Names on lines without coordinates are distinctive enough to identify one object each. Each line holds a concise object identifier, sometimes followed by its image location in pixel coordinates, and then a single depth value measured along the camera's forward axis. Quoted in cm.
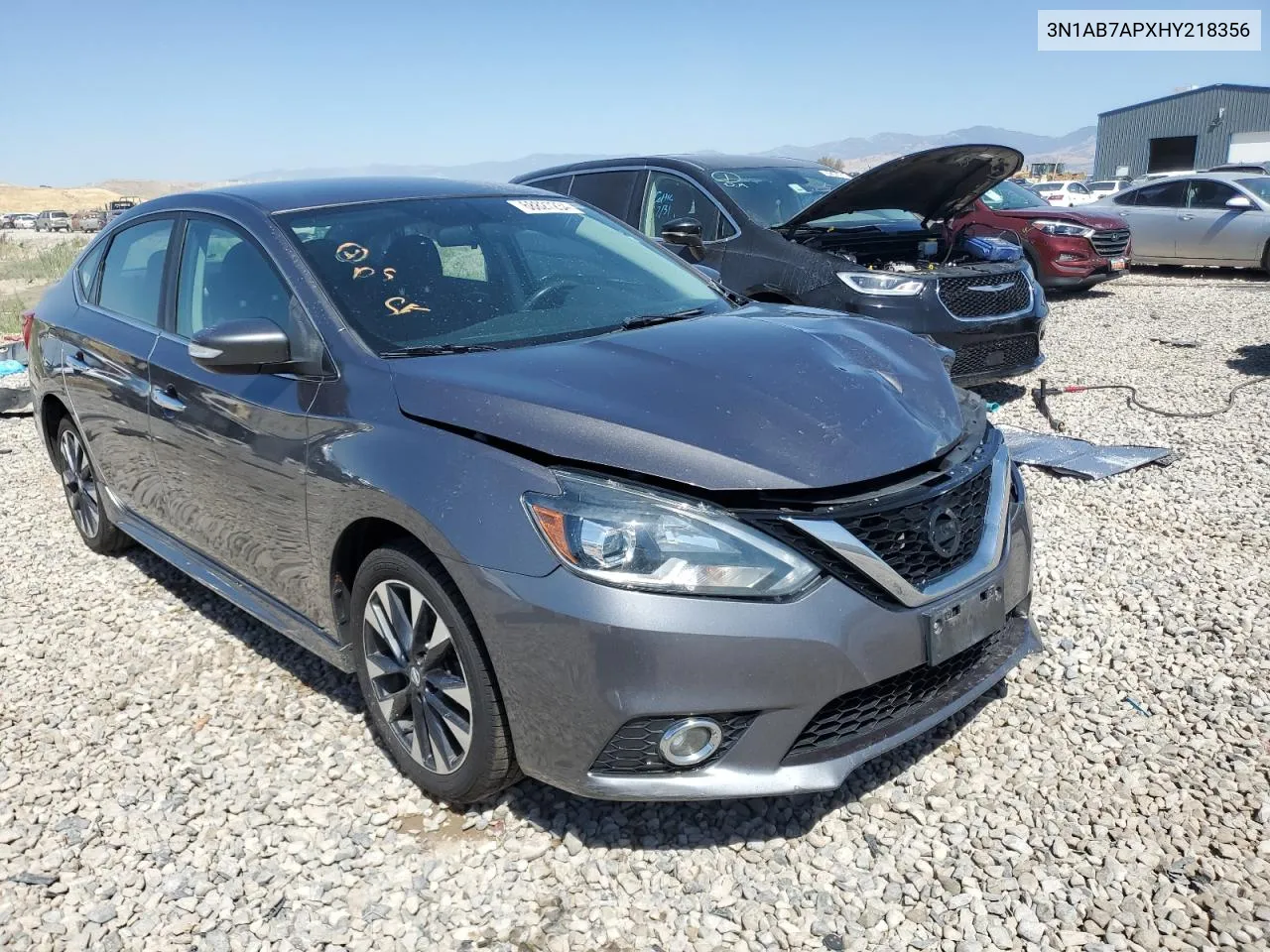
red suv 1234
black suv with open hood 634
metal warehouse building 4362
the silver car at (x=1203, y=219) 1409
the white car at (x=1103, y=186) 3222
